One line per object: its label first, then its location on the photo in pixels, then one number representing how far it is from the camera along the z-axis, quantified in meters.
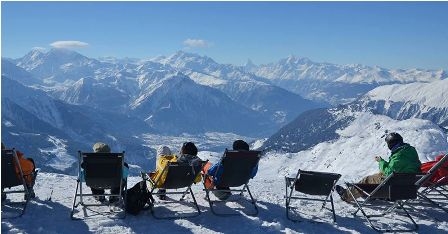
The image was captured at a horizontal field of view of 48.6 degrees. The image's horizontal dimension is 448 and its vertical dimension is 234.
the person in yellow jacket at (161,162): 10.89
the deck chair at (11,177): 9.90
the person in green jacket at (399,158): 11.60
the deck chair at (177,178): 10.56
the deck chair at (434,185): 11.13
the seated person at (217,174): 11.79
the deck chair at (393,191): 10.58
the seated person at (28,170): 10.78
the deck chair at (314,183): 10.88
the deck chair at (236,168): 11.27
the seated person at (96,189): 10.98
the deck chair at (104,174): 10.07
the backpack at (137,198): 10.66
